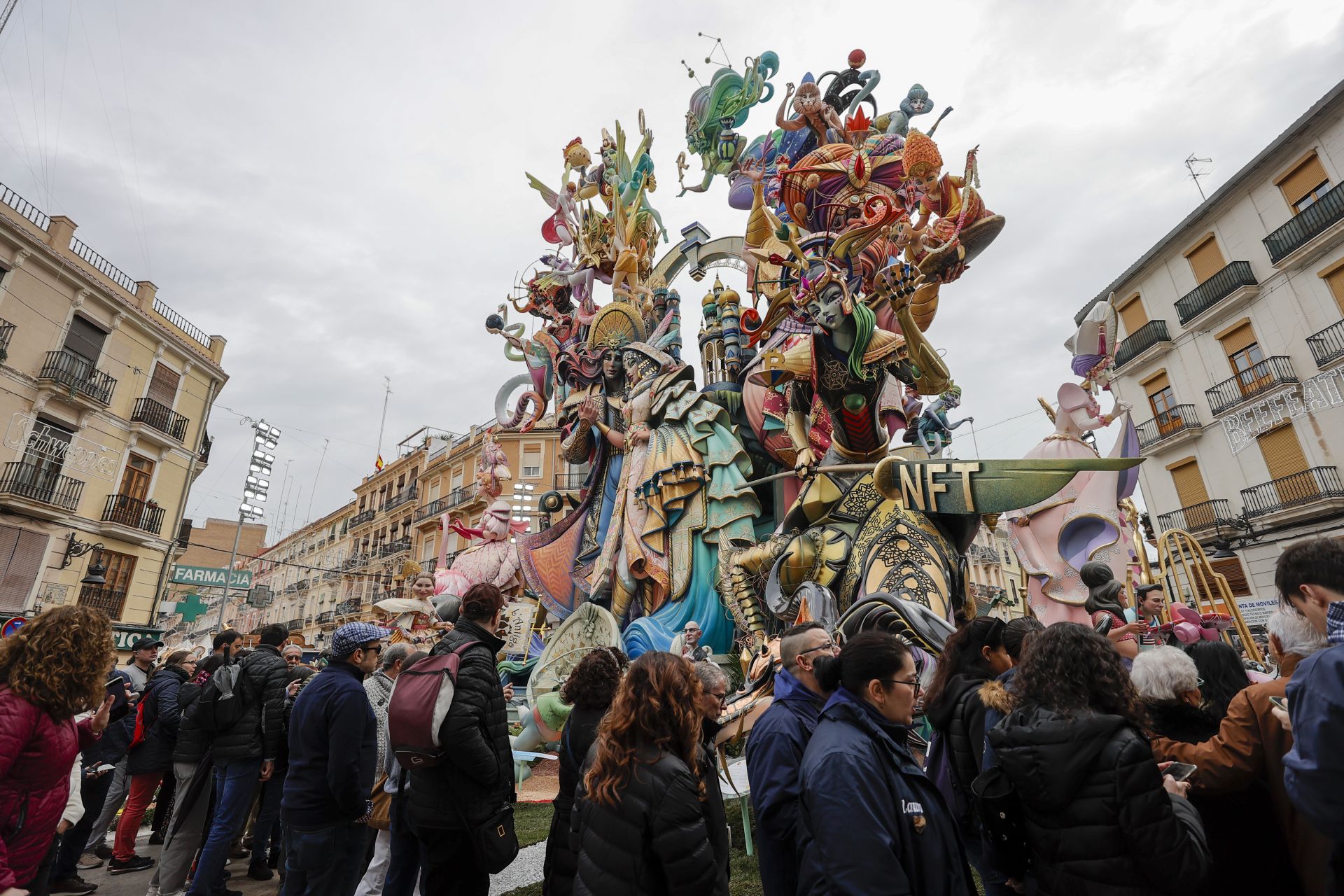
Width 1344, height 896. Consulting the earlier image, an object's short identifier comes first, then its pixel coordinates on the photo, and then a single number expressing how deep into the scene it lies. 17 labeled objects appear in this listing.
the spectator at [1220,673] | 2.47
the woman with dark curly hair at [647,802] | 1.95
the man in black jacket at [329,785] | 3.22
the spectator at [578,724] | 2.81
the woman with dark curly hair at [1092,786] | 1.69
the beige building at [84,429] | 14.14
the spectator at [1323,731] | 1.49
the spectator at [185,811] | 4.19
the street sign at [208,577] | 15.31
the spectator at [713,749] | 2.29
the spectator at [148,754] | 5.07
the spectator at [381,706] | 3.99
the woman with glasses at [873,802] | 1.75
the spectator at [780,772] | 2.27
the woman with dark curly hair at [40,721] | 2.32
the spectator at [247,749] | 3.89
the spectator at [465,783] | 2.85
